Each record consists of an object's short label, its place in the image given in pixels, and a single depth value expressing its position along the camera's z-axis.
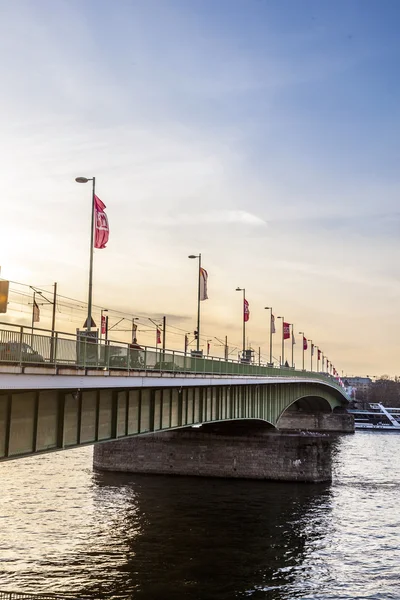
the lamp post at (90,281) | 28.60
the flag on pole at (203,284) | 51.34
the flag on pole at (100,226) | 32.12
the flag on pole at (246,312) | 67.29
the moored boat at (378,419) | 145.94
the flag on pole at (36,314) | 46.08
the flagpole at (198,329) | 48.46
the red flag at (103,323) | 61.92
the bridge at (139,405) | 20.48
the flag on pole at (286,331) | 86.19
